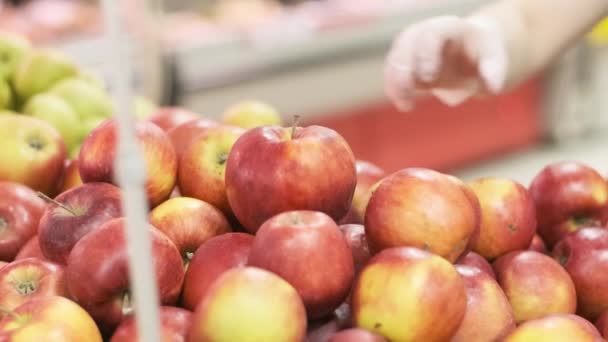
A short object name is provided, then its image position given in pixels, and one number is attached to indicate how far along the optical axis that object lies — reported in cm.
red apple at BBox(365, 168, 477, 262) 100
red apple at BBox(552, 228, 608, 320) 113
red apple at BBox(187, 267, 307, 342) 83
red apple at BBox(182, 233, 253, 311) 97
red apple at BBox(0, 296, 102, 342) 88
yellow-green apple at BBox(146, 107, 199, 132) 153
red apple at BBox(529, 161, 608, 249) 127
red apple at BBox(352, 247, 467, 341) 89
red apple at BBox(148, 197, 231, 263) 108
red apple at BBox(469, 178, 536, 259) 117
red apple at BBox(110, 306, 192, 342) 90
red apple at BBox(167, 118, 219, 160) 132
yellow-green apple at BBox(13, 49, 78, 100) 187
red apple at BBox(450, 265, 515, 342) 97
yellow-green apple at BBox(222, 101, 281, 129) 158
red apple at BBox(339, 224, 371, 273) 105
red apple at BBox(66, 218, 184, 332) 93
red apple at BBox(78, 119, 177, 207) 115
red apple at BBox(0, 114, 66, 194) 138
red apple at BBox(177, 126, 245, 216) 117
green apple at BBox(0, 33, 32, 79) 191
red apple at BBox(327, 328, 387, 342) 86
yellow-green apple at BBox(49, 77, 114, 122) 181
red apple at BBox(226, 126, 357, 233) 101
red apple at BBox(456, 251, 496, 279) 108
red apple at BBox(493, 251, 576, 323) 106
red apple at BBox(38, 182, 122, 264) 104
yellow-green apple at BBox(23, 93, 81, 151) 171
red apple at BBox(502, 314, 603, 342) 92
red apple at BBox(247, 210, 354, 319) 90
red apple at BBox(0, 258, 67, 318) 99
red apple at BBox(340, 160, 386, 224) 119
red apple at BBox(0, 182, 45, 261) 121
